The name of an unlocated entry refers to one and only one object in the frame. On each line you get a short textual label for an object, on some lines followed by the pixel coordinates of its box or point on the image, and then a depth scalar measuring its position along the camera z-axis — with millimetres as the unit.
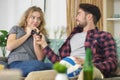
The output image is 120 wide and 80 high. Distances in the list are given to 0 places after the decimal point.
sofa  1941
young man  2404
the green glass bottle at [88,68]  1446
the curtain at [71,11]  4059
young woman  2749
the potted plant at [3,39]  4058
